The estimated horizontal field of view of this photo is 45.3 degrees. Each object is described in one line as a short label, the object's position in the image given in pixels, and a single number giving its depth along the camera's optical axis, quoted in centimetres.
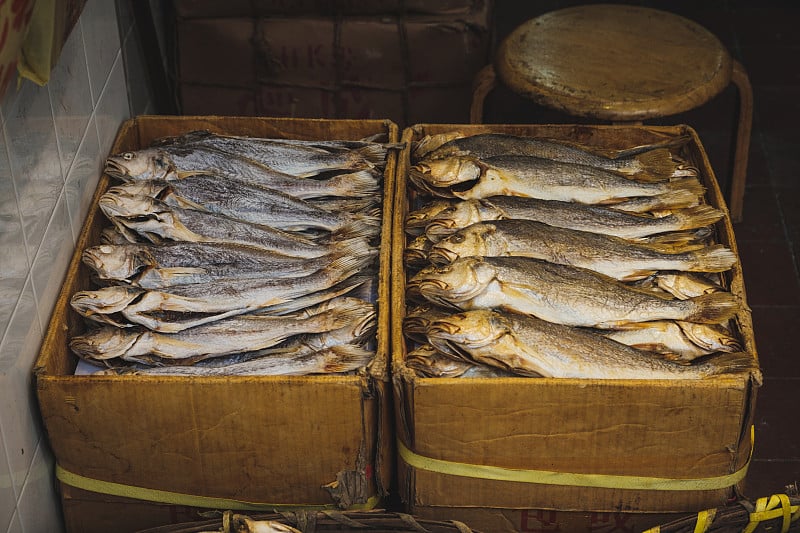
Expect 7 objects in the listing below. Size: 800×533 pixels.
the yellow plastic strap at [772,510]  240
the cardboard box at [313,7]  399
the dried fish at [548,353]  232
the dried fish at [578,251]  262
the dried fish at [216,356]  233
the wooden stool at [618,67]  359
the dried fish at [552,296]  246
